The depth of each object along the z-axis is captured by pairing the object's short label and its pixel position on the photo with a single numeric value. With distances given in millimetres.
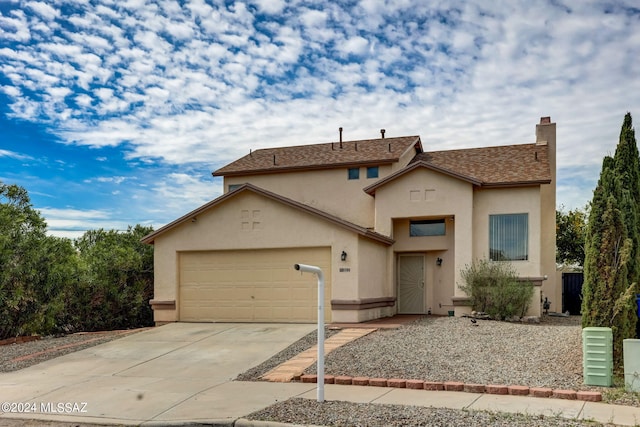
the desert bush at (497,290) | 18984
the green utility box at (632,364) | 10164
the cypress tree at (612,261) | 11102
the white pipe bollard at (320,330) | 9594
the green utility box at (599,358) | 10289
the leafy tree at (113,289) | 22203
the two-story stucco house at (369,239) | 19156
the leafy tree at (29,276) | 18984
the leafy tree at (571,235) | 39938
